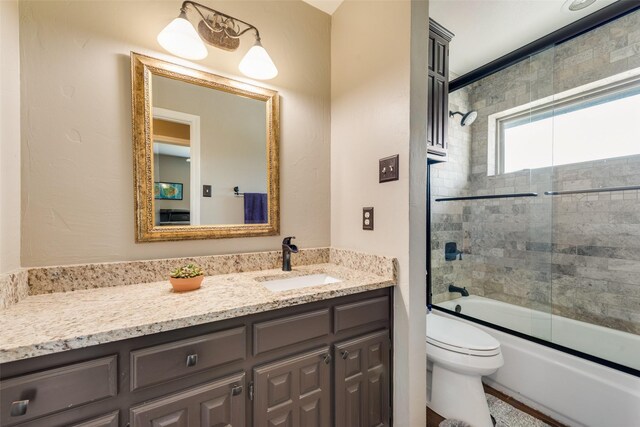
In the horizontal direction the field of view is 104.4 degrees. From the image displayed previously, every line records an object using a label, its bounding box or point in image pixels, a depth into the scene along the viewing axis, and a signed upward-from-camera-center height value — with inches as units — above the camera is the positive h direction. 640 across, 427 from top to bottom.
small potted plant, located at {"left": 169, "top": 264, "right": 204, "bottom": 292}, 40.9 -11.5
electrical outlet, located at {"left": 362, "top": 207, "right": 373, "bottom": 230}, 55.7 -2.1
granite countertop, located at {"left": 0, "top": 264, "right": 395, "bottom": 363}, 25.6 -13.4
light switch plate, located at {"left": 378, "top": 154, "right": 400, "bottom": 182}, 49.8 +8.4
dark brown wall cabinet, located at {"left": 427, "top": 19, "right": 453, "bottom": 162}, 63.8 +30.7
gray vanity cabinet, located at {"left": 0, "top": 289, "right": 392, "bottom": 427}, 25.7 -21.8
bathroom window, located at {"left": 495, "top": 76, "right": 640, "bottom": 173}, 71.7 +26.0
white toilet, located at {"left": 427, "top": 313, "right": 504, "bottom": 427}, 54.2 -36.7
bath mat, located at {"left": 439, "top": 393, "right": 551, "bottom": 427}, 54.7 -50.1
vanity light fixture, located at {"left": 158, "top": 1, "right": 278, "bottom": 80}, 45.6 +34.0
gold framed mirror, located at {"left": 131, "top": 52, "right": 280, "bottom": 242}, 47.1 +11.9
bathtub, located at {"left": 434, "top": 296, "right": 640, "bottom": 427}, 52.1 -38.5
